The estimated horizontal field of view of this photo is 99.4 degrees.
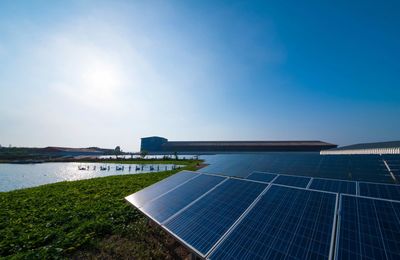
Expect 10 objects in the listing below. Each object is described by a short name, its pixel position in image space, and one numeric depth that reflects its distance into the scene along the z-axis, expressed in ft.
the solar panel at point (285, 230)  11.06
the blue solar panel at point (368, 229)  10.02
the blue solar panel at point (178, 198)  19.42
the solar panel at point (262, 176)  30.34
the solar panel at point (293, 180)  26.78
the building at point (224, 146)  262.67
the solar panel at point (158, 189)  25.52
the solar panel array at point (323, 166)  37.63
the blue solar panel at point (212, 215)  13.55
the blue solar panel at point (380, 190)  19.33
